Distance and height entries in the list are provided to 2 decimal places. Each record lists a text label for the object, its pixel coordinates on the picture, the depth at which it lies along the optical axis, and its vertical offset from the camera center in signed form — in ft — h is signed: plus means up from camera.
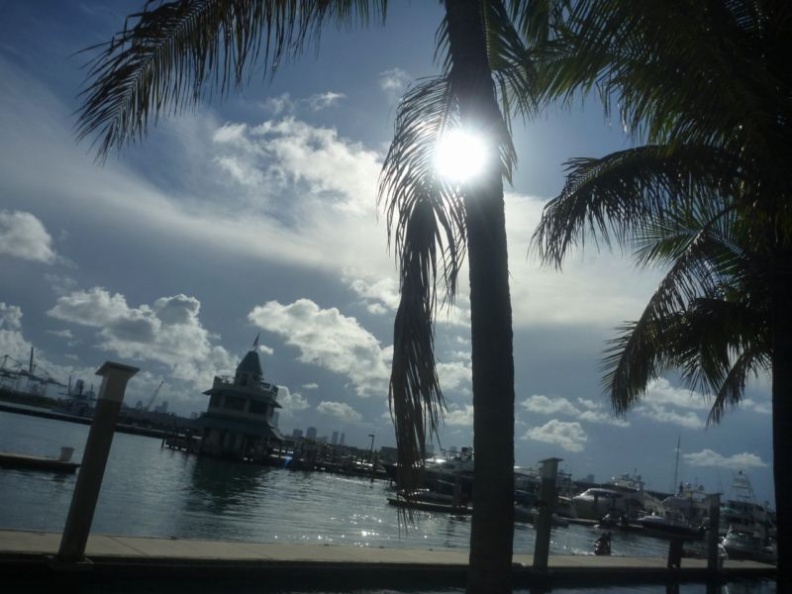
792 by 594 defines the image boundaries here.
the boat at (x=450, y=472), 198.08 +3.17
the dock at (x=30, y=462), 83.61 -4.51
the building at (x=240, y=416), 216.95 +10.93
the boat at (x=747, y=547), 108.27 -2.85
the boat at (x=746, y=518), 140.26 +2.25
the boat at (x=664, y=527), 158.81 -2.18
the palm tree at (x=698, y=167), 15.52 +10.18
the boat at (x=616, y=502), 213.25 +2.20
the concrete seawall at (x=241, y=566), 24.93 -4.45
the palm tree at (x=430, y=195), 14.08 +6.55
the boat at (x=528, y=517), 140.04 -3.91
